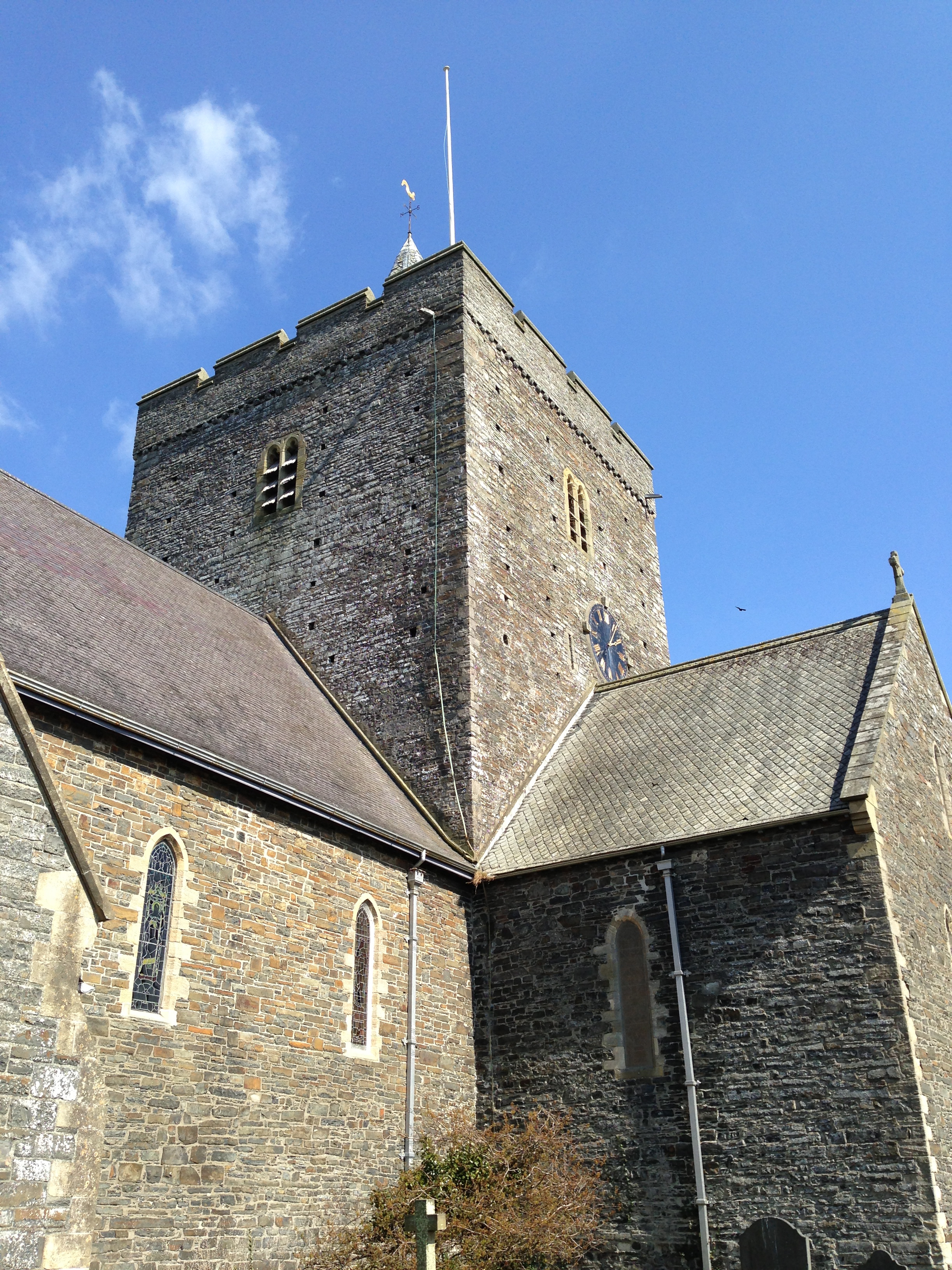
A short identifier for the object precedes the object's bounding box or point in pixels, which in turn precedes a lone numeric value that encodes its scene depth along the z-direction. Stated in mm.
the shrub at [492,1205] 12266
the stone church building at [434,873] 10758
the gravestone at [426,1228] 10477
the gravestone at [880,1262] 11539
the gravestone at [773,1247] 11930
